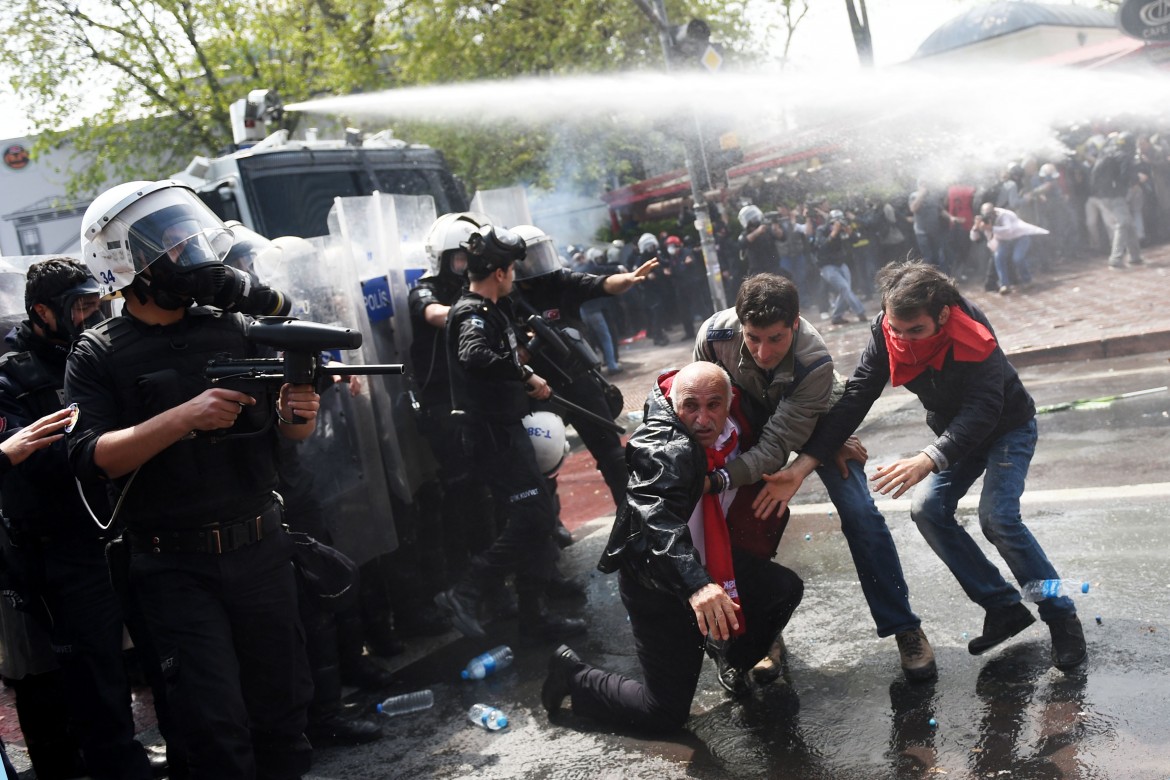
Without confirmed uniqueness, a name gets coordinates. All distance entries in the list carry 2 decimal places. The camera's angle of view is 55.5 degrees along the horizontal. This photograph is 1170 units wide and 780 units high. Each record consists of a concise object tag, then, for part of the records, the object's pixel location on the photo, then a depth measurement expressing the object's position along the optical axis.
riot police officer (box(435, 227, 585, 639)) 5.01
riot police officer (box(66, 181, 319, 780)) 3.14
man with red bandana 3.84
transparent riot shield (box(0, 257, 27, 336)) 4.95
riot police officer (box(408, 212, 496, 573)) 5.52
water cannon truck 7.86
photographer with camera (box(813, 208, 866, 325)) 14.97
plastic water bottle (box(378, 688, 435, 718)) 4.60
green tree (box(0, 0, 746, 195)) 18.42
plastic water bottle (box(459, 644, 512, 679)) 4.81
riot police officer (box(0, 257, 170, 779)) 3.87
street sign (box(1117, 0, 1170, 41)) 15.31
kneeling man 3.61
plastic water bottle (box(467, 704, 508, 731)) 4.25
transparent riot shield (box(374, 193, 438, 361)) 5.82
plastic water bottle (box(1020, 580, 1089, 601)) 3.82
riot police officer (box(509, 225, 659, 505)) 5.64
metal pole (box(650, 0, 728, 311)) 13.17
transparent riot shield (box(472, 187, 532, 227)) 7.11
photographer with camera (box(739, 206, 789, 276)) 15.99
